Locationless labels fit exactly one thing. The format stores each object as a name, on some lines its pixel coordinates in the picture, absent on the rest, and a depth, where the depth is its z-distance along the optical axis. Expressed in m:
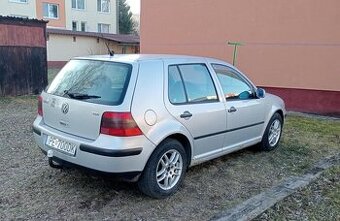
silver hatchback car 3.64
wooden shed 11.23
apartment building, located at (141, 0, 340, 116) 9.48
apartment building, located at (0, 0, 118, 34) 33.09
